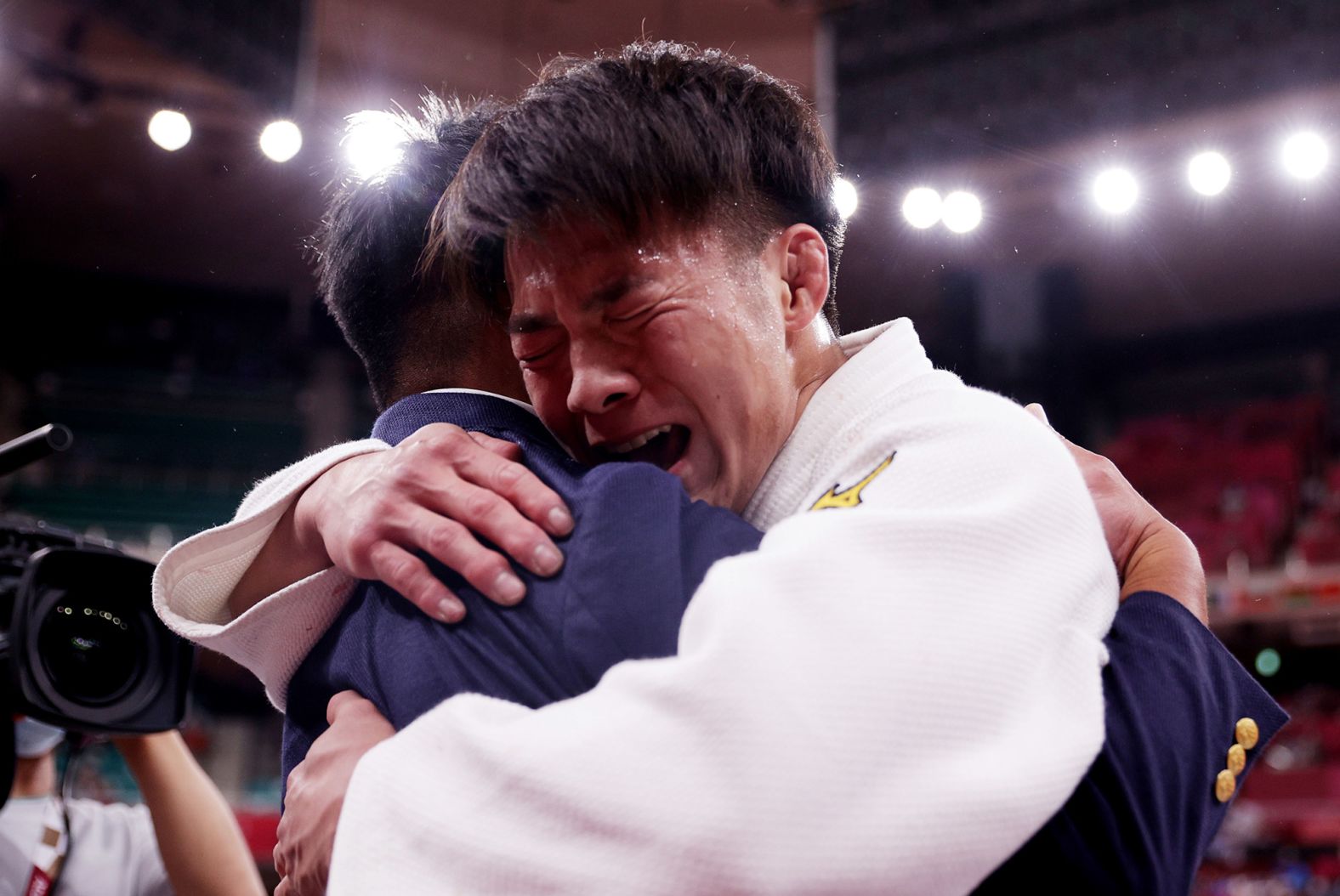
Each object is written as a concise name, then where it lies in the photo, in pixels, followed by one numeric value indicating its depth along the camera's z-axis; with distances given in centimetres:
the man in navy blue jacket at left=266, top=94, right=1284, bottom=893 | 73
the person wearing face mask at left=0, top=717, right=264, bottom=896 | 179
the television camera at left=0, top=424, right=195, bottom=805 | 133
